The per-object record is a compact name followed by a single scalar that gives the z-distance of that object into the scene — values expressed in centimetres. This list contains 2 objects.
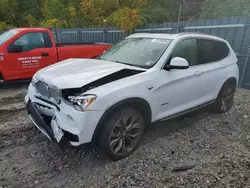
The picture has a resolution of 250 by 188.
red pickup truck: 616
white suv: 272
